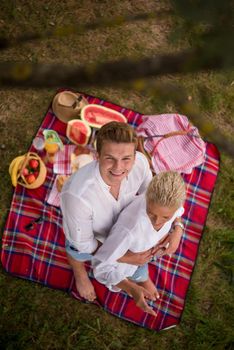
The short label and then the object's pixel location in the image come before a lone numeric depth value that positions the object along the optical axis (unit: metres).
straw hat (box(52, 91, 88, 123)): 3.72
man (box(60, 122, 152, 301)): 2.32
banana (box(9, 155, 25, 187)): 3.51
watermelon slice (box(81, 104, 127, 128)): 3.74
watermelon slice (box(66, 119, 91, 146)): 3.67
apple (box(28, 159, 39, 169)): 3.49
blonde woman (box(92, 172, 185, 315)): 2.28
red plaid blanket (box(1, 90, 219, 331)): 3.34
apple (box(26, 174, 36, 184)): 3.45
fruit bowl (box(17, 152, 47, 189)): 3.46
